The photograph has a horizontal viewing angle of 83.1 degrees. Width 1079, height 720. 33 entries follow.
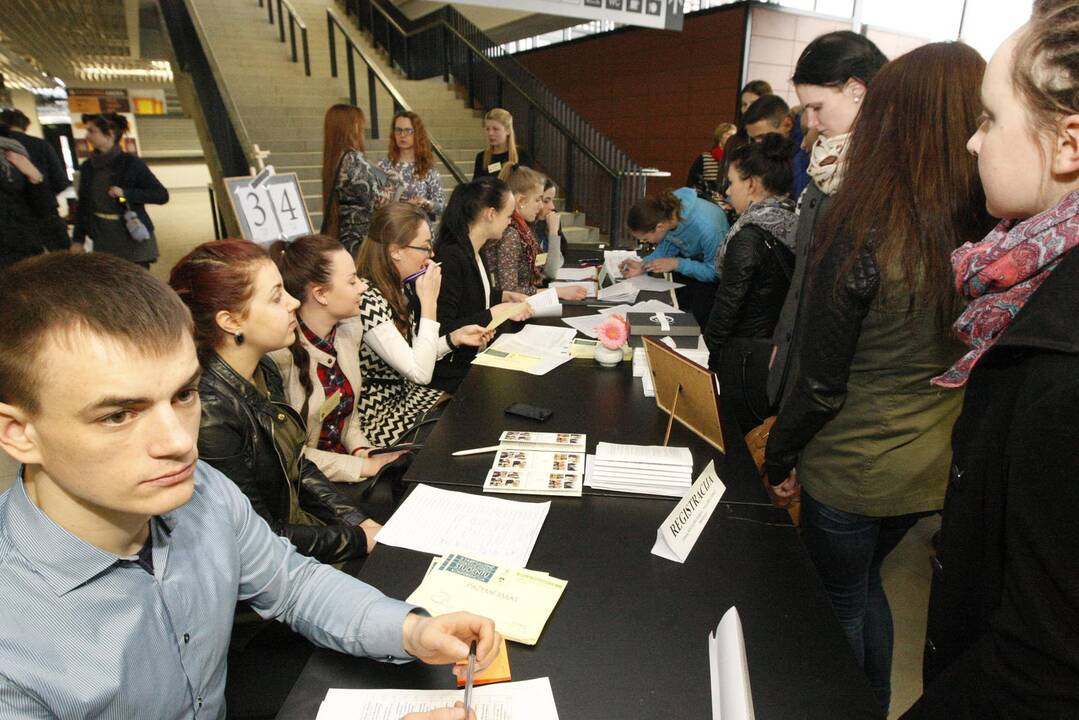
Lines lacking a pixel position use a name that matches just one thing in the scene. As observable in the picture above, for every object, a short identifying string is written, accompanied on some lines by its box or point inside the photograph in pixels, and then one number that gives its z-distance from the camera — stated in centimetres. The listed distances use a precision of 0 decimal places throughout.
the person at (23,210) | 341
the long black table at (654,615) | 83
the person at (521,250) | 341
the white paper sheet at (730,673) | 59
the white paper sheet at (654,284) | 328
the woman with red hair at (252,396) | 134
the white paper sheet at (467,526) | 114
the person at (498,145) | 460
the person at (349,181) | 390
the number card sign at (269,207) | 300
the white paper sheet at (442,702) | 81
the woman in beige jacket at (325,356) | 185
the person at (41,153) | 418
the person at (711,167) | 519
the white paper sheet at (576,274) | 382
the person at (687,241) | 333
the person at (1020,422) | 57
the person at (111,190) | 468
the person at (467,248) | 285
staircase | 673
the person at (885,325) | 113
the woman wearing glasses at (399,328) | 227
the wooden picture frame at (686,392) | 145
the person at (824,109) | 160
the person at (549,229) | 396
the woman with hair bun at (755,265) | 222
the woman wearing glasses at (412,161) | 429
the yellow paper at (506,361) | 212
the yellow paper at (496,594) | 95
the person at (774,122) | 329
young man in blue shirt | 72
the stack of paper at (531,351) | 213
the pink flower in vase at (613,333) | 209
